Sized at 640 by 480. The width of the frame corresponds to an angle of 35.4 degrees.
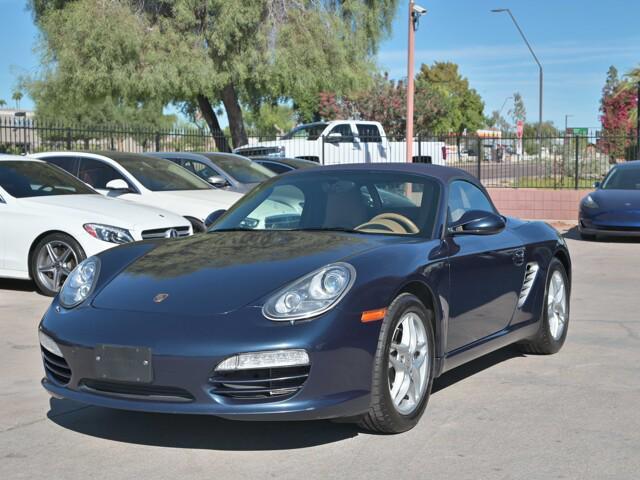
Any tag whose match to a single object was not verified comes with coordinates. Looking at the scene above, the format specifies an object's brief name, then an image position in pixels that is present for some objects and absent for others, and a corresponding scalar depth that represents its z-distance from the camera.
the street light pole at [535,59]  39.47
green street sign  22.18
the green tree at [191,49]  28.56
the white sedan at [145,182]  12.84
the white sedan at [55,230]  10.08
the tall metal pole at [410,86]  23.66
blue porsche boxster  4.51
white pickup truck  27.34
